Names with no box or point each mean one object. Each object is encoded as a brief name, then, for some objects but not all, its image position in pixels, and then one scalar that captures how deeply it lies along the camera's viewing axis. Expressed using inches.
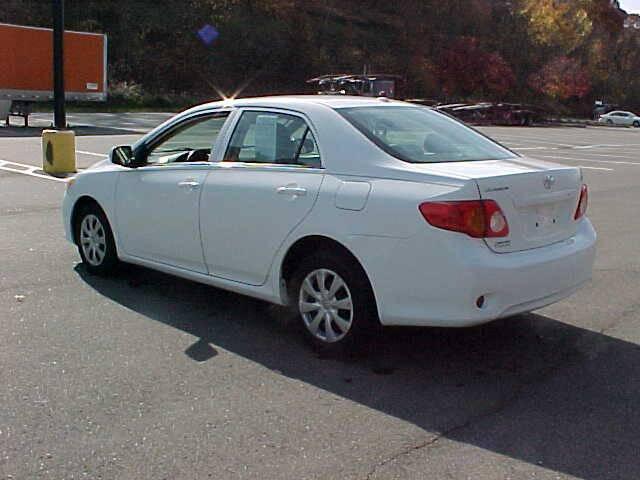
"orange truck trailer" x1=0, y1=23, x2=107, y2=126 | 1069.8
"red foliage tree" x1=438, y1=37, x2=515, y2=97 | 2581.2
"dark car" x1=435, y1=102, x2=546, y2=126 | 1814.7
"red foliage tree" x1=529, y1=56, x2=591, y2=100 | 2689.5
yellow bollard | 565.0
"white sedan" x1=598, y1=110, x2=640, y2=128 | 2317.5
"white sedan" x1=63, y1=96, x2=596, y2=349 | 182.2
